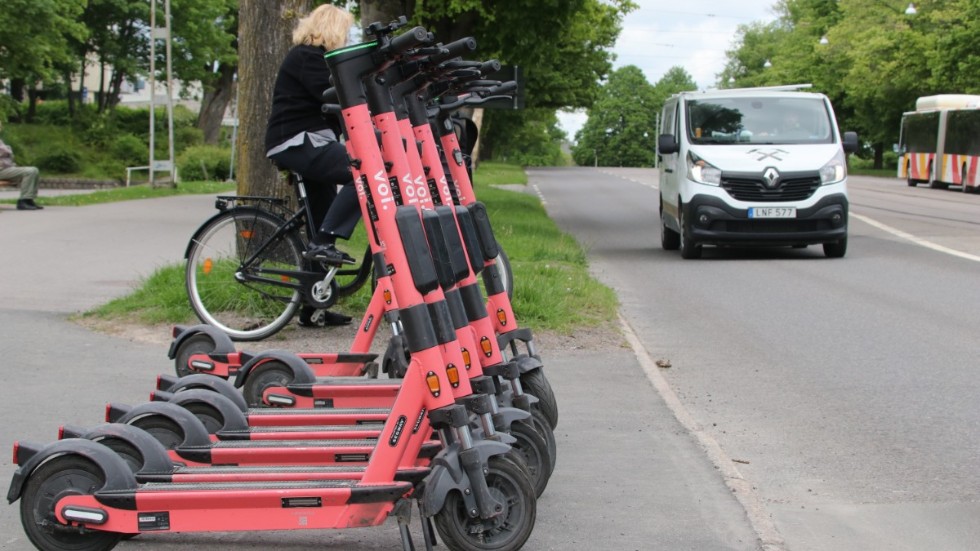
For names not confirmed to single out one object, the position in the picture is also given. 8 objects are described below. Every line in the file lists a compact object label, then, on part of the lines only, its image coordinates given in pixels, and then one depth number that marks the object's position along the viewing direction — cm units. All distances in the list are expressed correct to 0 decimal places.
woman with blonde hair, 757
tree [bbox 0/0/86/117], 3606
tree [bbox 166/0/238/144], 4953
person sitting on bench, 2192
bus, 3894
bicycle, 793
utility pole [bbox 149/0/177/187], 3125
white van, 1545
